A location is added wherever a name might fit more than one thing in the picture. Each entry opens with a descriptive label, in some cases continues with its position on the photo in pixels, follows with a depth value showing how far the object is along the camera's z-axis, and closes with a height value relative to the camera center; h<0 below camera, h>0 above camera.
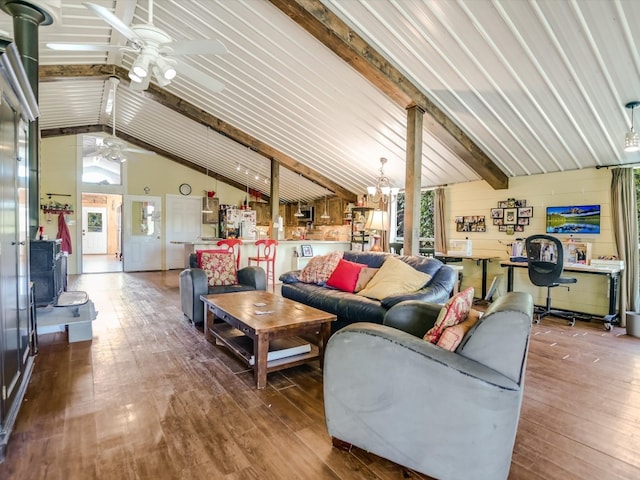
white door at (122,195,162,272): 9.02 -0.09
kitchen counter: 6.71 -0.38
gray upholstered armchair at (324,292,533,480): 1.42 -0.71
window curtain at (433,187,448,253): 6.82 +0.23
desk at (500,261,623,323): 4.46 -0.56
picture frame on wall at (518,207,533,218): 5.61 +0.37
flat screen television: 4.98 +0.24
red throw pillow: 3.94 -0.52
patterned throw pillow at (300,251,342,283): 4.30 -0.46
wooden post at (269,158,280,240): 8.05 +0.88
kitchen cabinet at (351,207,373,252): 8.23 +0.09
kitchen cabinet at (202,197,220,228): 10.25 +0.61
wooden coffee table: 2.50 -0.73
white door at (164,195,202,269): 9.66 +0.23
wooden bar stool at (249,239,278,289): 6.61 -0.49
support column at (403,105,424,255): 4.67 +0.51
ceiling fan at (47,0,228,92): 2.74 +1.54
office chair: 4.41 -0.42
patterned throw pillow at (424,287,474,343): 1.74 -0.43
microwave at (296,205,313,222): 10.77 +0.59
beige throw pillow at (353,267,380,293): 3.90 -0.51
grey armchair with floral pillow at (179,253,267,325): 3.89 -0.66
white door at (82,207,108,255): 12.96 +0.00
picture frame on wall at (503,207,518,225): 5.79 +0.31
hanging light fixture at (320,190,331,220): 9.59 +0.51
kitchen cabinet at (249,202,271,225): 11.23 +0.66
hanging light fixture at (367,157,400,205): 6.00 +0.83
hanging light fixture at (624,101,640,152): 3.60 +1.02
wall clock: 9.85 +1.23
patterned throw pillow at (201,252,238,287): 4.24 -0.47
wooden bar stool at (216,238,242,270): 5.94 -0.21
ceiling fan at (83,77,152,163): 5.86 +1.44
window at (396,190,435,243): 7.49 +0.39
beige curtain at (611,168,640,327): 4.55 +0.03
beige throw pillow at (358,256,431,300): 3.38 -0.49
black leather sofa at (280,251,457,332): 3.17 -0.67
